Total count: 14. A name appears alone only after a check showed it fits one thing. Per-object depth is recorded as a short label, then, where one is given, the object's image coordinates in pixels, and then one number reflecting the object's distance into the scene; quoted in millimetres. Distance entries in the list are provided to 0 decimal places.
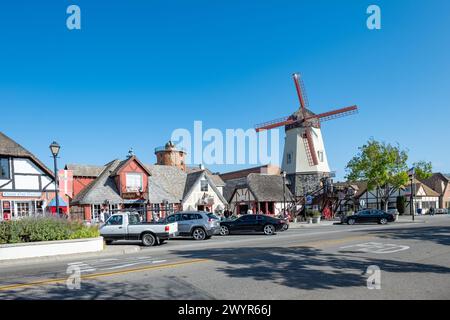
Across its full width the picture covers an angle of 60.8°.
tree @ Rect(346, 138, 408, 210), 50656
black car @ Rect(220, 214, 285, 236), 25953
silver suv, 22656
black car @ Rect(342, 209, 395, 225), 36688
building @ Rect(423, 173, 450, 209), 78125
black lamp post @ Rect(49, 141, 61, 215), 19109
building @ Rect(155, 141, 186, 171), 69312
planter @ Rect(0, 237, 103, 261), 14297
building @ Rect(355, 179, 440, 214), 66938
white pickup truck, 19172
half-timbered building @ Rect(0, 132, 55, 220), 29828
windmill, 57062
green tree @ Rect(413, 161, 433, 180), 63562
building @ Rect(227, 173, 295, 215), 52375
